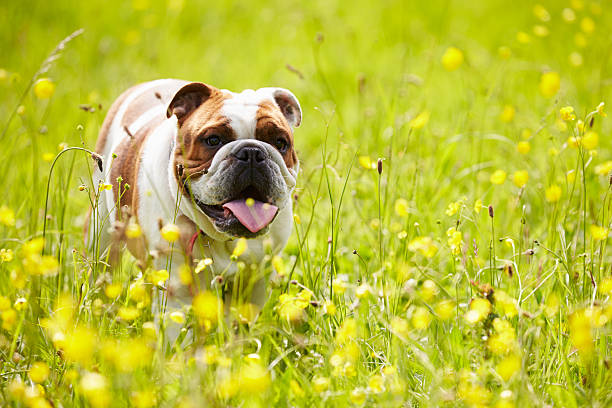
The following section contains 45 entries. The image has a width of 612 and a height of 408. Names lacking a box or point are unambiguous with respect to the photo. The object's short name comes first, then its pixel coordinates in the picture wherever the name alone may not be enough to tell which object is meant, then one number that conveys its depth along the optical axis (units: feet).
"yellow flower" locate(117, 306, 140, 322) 12.55
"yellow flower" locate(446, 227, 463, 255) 15.03
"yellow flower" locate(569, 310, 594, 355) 11.10
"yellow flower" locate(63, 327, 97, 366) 10.34
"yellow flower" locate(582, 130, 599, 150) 16.94
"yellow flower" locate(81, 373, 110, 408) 10.19
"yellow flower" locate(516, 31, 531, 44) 28.04
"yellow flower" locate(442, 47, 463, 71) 20.54
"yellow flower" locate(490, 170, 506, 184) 17.46
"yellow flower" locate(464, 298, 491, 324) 12.33
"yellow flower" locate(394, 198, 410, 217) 16.90
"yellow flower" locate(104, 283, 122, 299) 12.98
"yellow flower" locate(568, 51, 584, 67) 32.13
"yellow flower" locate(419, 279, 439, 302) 13.03
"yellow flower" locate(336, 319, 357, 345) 12.66
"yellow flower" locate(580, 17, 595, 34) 29.43
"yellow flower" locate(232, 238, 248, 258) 13.78
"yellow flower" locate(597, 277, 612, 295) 13.69
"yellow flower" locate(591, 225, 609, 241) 14.53
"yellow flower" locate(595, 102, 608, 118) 15.96
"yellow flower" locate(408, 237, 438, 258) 13.92
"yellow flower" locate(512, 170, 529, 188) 16.70
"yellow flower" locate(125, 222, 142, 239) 12.57
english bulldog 15.85
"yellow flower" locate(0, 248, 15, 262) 15.06
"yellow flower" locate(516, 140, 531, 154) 19.11
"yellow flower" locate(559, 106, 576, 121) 16.07
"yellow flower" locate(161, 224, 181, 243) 12.80
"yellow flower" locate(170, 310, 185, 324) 12.75
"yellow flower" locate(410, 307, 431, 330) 12.30
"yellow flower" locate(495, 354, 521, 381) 11.15
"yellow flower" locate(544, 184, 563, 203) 16.16
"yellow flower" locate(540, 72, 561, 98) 19.22
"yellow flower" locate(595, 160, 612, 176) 16.79
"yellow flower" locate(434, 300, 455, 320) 12.25
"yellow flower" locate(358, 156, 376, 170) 17.79
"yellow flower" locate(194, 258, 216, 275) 13.44
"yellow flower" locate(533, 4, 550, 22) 25.24
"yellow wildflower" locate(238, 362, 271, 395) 10.57
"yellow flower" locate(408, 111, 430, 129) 19.49
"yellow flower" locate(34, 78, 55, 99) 16.30
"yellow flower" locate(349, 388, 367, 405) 11.92
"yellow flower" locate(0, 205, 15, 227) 14.99
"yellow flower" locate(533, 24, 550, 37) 27.48
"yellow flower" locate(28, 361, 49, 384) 11.97
